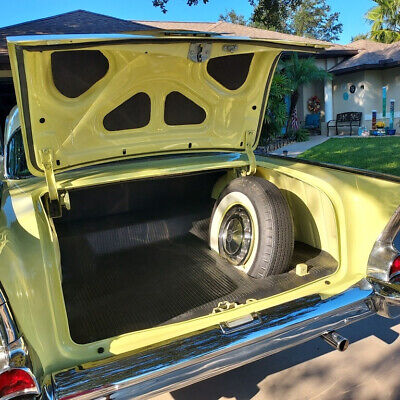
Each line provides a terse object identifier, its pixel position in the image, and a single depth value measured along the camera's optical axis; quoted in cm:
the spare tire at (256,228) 235
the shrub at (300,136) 1467
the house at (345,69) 1458
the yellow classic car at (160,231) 159
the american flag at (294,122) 1612
